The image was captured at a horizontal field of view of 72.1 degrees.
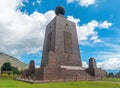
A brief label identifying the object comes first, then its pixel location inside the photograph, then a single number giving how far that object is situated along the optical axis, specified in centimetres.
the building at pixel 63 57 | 1506
